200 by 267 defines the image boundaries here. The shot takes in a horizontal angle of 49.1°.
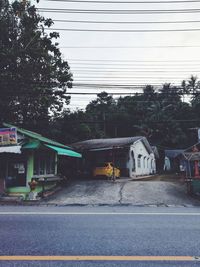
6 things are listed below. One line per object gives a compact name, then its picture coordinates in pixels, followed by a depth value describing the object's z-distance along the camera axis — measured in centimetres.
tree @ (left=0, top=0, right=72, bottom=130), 1761
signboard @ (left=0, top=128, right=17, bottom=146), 1234
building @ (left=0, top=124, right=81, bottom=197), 1224
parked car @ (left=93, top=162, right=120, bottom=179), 1734
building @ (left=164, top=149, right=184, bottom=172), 3306
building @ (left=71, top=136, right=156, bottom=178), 1886
